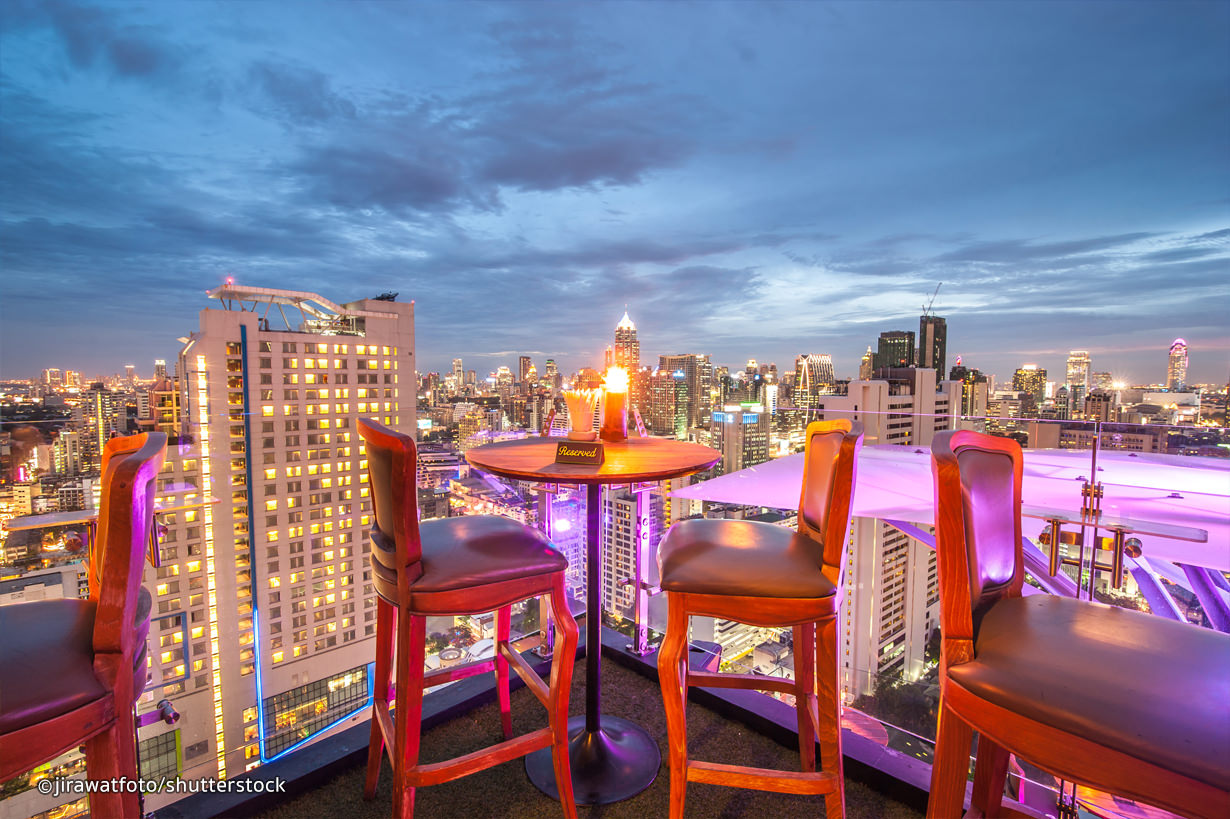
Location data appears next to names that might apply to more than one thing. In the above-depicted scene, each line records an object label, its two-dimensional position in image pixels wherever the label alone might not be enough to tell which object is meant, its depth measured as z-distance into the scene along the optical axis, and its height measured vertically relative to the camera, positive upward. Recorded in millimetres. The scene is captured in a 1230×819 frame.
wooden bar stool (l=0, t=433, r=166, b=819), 795 -474
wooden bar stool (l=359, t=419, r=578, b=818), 1239 -545
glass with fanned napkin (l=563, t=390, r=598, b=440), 1840 -103
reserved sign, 1481 -203
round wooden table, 1527 -1156
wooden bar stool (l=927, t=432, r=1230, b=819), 642 -440
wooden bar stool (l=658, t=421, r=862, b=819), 1212 -535
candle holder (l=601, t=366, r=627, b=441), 2010 -97
